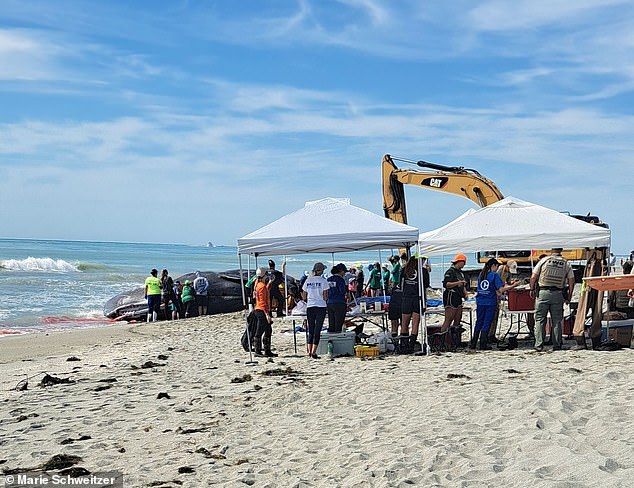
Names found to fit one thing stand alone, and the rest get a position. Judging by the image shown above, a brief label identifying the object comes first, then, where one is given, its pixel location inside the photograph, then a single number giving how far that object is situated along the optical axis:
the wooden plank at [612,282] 10.23
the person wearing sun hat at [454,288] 11.40
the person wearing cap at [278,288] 17.28
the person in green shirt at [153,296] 20.53
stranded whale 22.23
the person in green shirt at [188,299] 21.58
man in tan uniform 10.88
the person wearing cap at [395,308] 11.95
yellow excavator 21.44
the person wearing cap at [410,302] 11.54
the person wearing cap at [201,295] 21.92
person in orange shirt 11.65
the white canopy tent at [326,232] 10.93
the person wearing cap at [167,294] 21.33
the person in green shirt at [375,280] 22.86
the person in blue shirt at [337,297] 11.67
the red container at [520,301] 11.84
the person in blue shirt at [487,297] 11.17
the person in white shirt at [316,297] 11.18
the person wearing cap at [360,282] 24.25
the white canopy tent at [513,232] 11.62
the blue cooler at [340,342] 11.60
